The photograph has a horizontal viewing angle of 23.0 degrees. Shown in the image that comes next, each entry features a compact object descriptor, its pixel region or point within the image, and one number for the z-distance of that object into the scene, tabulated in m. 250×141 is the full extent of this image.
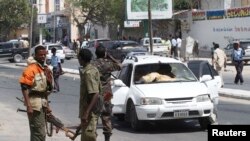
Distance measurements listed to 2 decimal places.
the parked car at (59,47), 50.75
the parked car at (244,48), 38.69
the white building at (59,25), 85.06
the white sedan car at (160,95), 12.05
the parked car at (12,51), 52.91
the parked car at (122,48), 42.78
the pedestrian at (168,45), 46.88
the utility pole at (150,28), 30.15
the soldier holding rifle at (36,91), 8.15
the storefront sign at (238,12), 46.54
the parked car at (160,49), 47.06
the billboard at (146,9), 40.06
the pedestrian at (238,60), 24.99
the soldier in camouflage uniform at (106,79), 10.53
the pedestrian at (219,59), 22.78
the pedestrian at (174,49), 47.22
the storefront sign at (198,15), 54.09
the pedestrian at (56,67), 23.34
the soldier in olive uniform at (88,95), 7.71
